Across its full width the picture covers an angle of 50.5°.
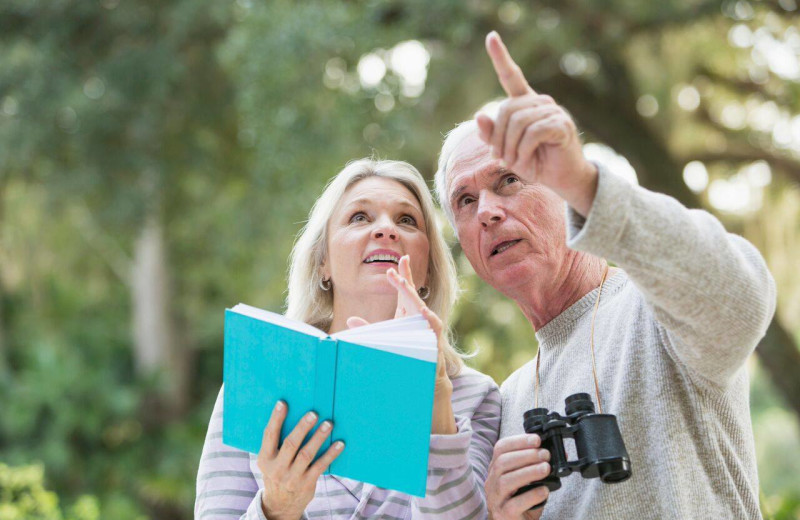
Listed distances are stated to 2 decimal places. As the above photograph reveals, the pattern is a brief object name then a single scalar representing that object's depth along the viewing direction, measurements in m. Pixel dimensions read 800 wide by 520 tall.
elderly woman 1.63
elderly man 1.39
